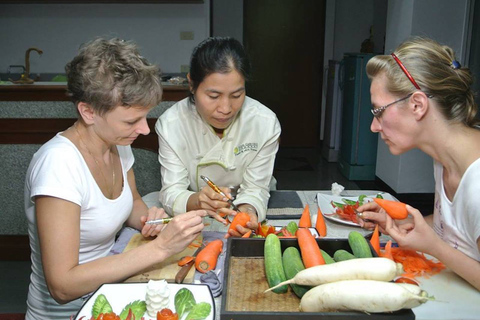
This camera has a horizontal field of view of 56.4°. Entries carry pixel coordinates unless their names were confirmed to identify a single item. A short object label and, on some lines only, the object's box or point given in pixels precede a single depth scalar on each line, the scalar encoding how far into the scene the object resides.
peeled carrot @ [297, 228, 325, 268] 1.22
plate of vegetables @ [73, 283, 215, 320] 1.13
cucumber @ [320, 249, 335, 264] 1.26
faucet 4.54
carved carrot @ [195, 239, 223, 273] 1.43
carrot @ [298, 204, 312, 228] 1.73
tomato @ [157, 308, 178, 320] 1.10
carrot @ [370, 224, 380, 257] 1.46
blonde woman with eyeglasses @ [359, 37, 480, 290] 1.38
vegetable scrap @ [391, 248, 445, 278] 1.39
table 1.17
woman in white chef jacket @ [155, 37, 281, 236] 1.99
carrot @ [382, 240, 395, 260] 1.38
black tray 1.01
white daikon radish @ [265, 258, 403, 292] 1.07
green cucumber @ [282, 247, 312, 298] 1.16
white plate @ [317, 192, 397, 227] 1.83
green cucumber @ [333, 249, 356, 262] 1.26
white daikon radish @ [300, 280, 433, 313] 0.99
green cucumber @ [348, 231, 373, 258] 1.25
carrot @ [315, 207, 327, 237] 1.70
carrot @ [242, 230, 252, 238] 1.58
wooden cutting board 1.39
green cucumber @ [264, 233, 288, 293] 1.18
